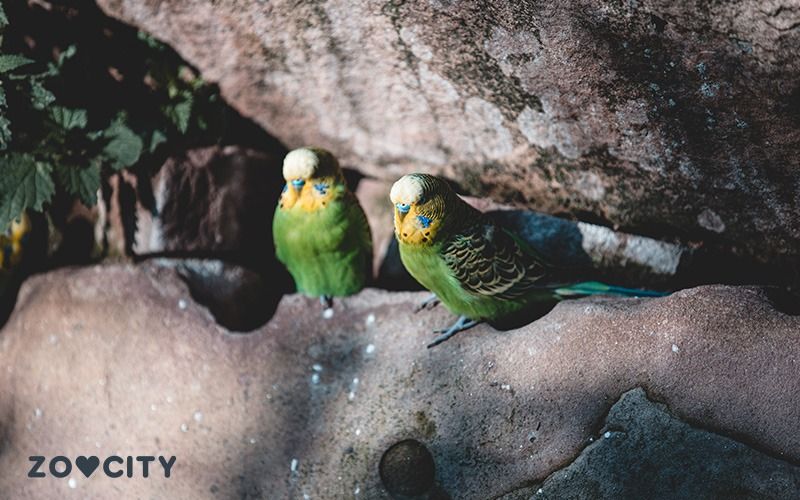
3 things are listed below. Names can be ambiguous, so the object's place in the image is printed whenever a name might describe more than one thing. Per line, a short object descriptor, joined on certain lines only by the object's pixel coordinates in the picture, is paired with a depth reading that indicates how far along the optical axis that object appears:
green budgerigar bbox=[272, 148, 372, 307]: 3.31
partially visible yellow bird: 3.83
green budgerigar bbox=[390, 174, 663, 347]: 2.97
